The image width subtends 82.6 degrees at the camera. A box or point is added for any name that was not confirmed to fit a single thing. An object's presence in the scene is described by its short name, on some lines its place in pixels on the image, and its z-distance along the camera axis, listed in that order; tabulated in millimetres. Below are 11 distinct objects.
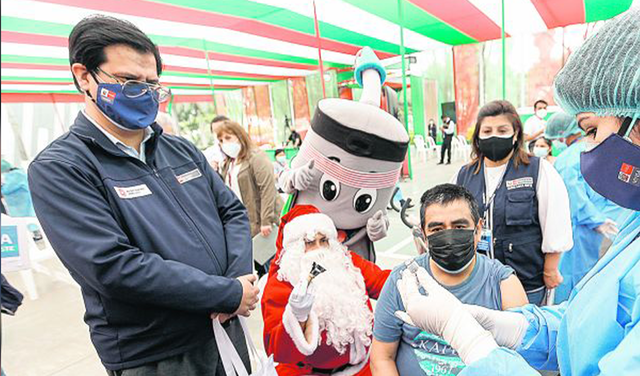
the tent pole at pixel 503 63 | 3572
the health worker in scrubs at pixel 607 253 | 689
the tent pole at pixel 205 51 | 5381
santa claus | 1407
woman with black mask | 1795
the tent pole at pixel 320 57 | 3291
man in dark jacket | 1010
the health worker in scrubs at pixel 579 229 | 2354
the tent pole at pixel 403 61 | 3807
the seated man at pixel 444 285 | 1275
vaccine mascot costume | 1699
